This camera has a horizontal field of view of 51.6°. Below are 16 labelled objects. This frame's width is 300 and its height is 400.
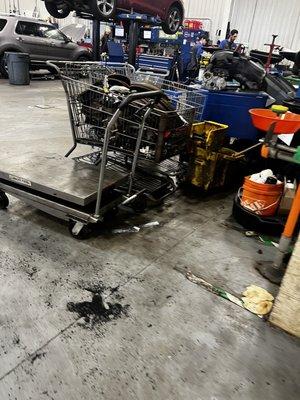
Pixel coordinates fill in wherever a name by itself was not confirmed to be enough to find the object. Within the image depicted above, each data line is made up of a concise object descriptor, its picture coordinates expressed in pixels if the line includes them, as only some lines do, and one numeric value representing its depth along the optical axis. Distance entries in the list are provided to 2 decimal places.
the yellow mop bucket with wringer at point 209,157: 2.90
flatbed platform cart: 2.11
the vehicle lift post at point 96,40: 7.18
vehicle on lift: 6.31
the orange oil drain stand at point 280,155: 1.60
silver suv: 8.00
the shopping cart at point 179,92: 2.95
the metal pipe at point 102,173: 1.99
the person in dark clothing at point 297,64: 3.34
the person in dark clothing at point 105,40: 9.88
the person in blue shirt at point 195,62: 9.28
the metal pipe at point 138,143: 2.20
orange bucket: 2.39
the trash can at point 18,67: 7.37
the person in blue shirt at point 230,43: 7.74
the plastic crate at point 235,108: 3.30
